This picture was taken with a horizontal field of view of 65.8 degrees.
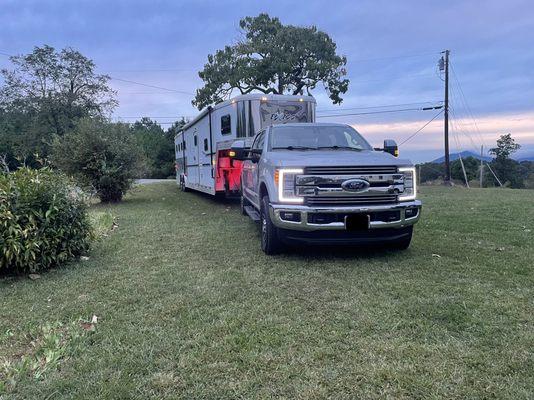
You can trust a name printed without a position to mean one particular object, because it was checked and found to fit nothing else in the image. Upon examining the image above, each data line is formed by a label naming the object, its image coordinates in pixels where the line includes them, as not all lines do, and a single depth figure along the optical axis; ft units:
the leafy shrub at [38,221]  15.05
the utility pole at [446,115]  85.46
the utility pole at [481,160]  91.48
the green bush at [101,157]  38.88
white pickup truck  15.94
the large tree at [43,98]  117.19
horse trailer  32.22
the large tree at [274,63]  92.38
